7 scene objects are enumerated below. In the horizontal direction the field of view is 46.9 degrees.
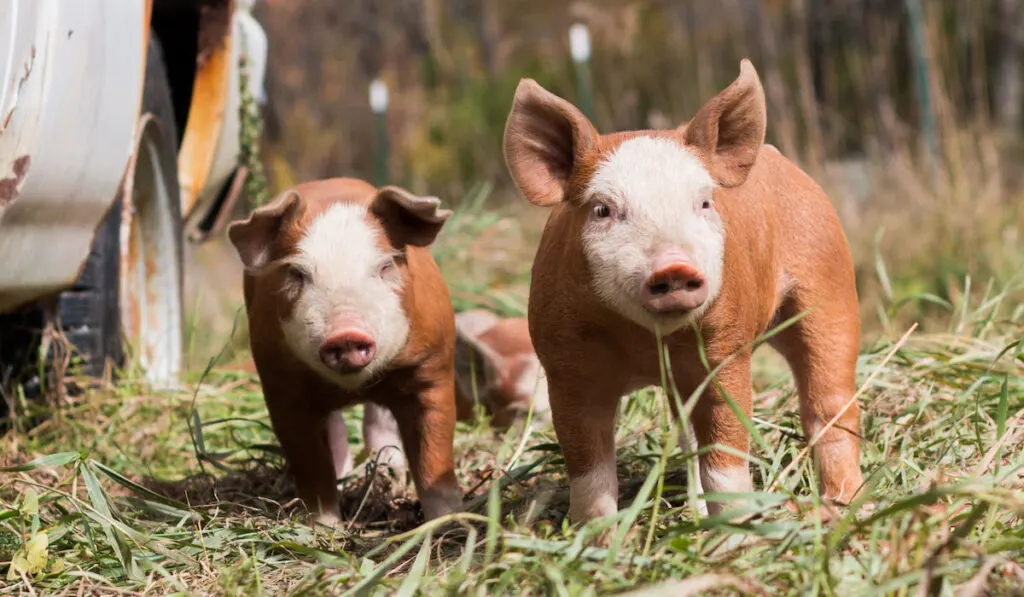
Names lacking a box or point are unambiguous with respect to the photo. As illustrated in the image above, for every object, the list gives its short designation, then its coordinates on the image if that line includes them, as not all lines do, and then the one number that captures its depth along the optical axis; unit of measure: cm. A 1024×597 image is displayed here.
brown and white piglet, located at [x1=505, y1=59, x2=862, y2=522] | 250
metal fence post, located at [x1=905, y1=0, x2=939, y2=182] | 742
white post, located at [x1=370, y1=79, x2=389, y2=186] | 968
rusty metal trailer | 298
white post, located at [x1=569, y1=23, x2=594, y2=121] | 833
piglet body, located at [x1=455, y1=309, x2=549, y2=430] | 455
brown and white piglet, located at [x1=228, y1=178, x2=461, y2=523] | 311
